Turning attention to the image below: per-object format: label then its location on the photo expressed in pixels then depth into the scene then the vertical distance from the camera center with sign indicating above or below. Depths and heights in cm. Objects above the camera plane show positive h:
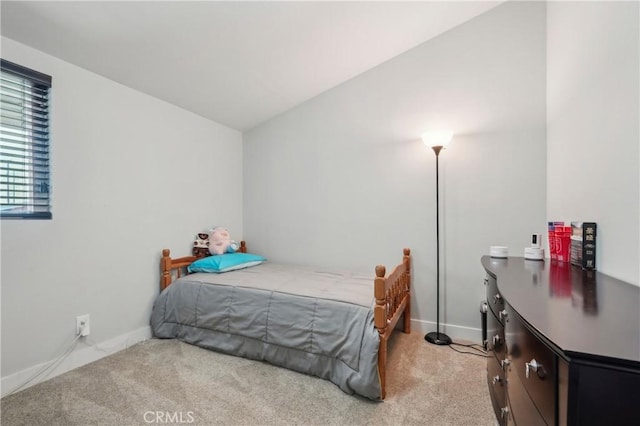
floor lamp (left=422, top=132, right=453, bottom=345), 240 -4
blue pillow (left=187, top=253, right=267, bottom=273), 267 -48
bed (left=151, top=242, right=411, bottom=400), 175 -73
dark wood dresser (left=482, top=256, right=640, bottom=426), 58 -31
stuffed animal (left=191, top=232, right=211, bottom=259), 287 -34
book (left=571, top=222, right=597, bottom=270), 148 -18
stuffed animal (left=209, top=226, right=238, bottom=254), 294 -31
